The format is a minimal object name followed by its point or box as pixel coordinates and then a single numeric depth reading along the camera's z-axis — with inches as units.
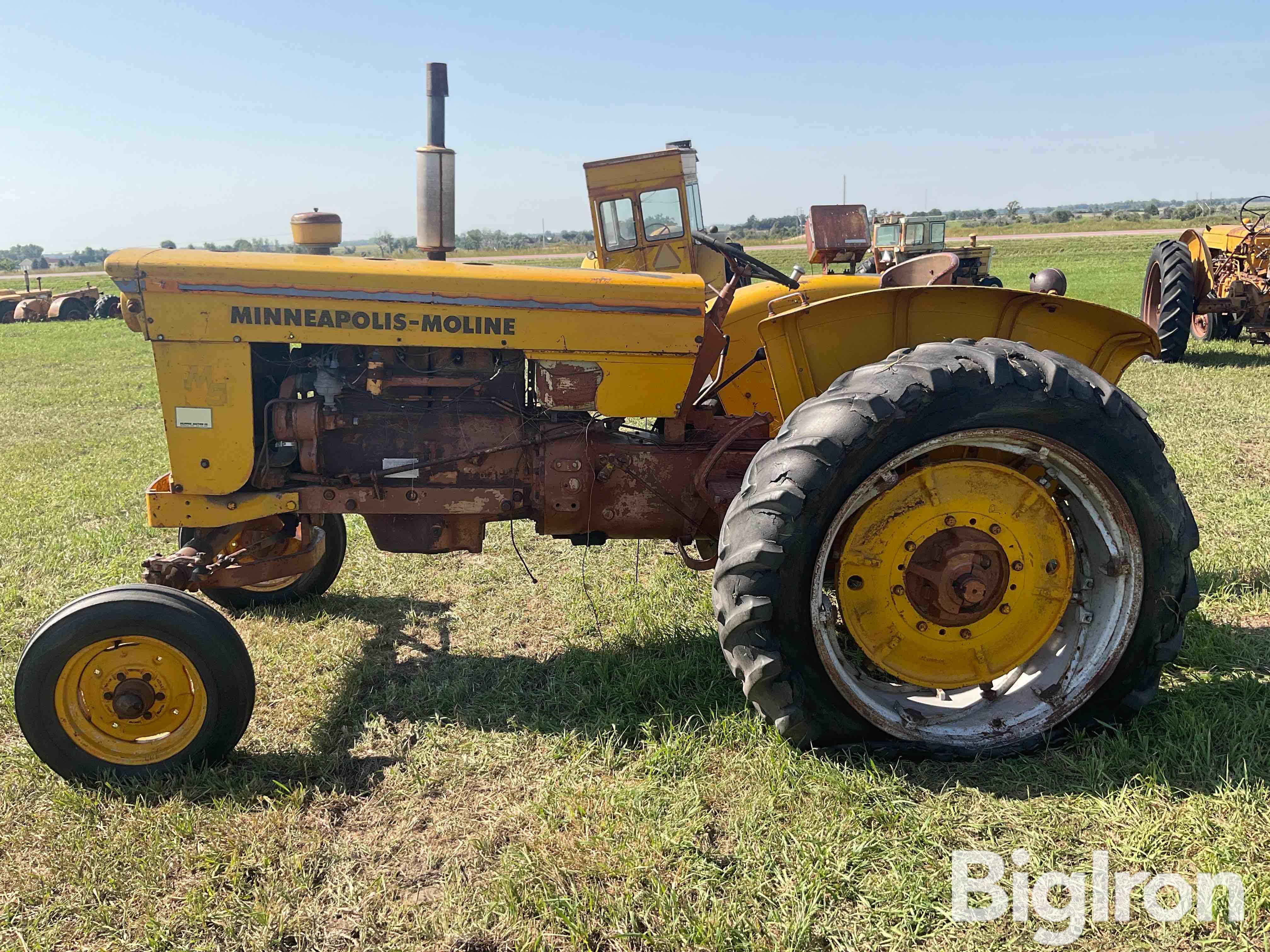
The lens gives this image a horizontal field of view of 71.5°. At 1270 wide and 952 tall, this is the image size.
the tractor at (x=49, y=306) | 800.3
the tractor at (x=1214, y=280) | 369.4
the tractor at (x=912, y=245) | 752.3
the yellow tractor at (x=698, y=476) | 102.3
